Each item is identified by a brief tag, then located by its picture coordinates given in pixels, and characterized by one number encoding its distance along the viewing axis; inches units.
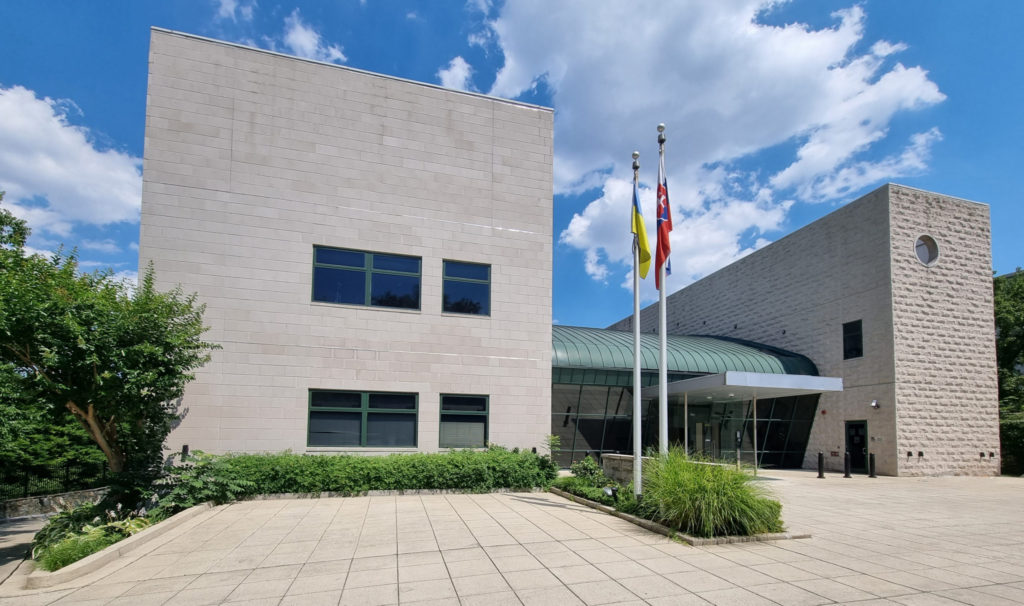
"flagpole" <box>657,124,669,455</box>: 466.6
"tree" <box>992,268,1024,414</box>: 1053.8
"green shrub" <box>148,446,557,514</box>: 492.1
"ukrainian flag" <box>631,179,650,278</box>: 512.1
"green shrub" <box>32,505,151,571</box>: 325.1
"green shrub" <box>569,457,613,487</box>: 554.9
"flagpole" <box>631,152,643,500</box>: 461.4
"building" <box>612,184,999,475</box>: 911.7
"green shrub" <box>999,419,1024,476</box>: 968.3
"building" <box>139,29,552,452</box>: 593.0
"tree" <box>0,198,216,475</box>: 420.2
